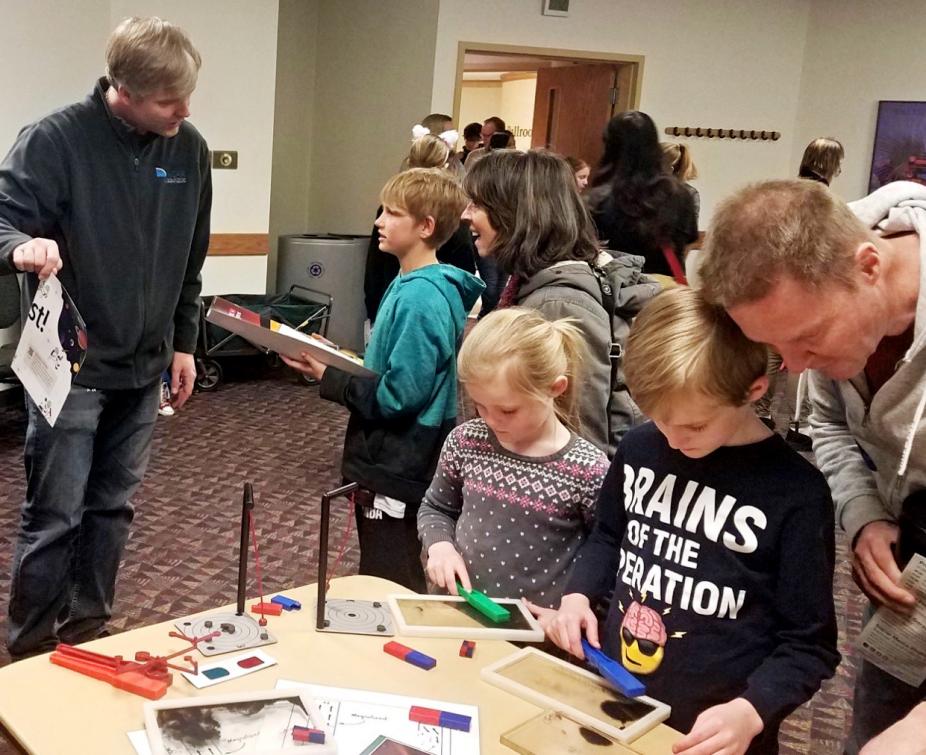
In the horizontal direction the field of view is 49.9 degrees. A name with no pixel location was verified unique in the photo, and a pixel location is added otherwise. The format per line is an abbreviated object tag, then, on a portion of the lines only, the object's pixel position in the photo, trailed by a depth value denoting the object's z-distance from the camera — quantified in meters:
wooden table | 1.21
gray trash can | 6.24
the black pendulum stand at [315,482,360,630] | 1.45
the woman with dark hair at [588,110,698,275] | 2.91
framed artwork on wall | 6.51
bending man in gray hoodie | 1.16
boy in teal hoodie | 2.20
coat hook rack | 6.92
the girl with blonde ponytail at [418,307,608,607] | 1.77
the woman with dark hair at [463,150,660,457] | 2.05
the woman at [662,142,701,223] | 4.43
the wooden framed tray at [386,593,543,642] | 1.49
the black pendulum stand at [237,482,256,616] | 1.46
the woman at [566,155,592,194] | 5.12
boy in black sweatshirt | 1.34
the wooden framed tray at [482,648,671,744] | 1.27
